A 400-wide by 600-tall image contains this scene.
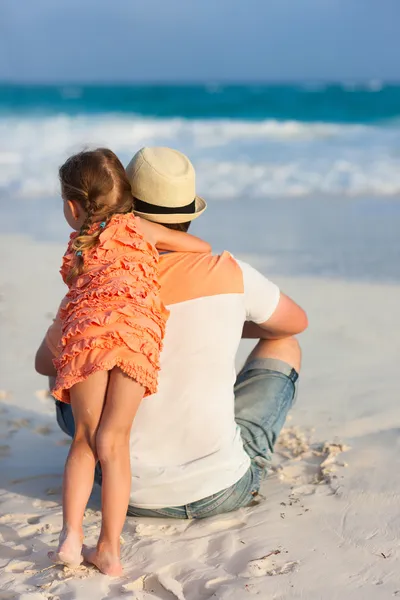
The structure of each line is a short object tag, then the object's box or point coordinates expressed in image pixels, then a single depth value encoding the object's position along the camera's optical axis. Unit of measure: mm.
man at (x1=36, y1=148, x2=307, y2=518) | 4965
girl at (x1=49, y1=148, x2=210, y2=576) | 4539
